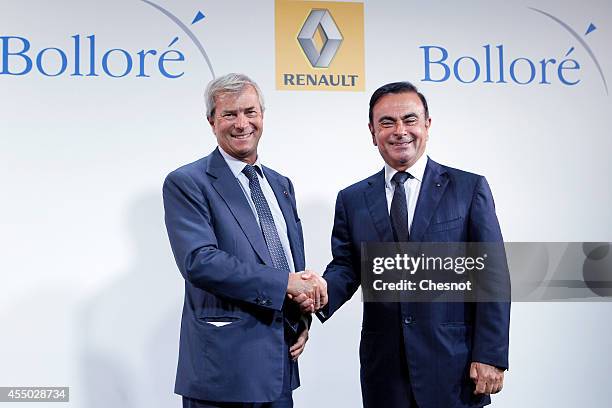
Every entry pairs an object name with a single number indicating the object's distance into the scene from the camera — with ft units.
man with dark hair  7.38
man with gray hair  7.00
